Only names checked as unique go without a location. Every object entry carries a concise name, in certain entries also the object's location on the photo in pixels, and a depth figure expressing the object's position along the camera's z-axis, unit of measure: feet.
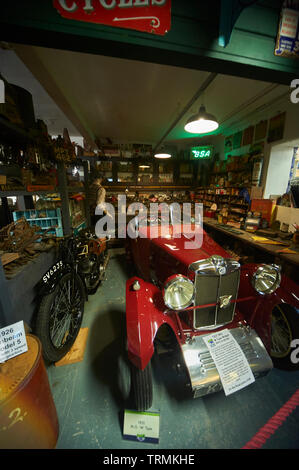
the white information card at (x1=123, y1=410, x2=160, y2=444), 3.49
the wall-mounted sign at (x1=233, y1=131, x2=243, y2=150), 15.99
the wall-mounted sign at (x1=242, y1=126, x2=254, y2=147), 14.48
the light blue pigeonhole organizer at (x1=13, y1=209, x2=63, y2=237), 10.72
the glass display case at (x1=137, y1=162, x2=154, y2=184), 22.12
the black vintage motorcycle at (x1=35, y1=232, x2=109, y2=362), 4.63
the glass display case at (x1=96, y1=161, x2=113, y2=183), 21.16
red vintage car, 3.66
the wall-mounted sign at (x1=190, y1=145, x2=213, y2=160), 15.64
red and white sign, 3.94
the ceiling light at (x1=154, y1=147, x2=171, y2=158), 22.96
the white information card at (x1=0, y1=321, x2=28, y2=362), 2.95
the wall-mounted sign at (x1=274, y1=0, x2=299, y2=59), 4.90
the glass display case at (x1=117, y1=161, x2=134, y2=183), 21.80
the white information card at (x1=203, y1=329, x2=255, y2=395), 3.68
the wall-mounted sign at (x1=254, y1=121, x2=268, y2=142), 13.05
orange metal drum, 2.51
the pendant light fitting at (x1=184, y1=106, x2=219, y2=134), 9.07
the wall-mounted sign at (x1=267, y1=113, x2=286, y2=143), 11.61
